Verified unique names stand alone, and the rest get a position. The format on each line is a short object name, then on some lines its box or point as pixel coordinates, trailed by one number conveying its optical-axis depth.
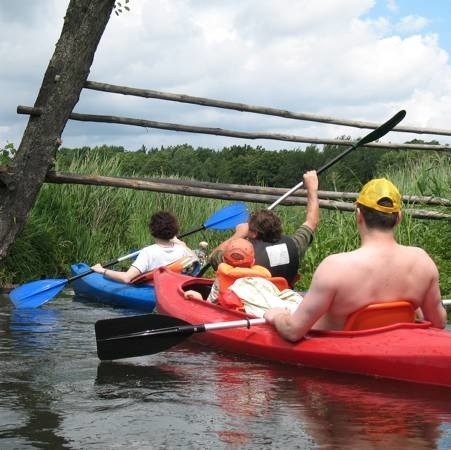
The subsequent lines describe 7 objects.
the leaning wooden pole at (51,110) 7.78
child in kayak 5.57
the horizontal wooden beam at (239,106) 8.62
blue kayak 8.16
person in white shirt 8.13
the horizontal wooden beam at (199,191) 8.51
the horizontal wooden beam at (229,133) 8.60
